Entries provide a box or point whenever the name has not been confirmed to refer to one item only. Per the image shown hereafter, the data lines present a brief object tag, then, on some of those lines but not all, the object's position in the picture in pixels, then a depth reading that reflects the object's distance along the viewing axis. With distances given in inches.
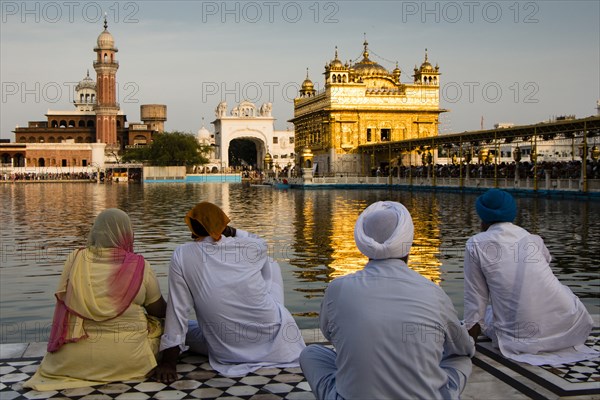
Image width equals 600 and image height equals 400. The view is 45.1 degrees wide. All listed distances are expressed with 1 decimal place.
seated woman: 165.2
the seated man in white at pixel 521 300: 179.5
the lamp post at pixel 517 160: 1165.1
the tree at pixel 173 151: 2805.1
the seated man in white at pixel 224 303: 176.6
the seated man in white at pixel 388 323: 114.5
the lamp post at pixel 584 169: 978.1
